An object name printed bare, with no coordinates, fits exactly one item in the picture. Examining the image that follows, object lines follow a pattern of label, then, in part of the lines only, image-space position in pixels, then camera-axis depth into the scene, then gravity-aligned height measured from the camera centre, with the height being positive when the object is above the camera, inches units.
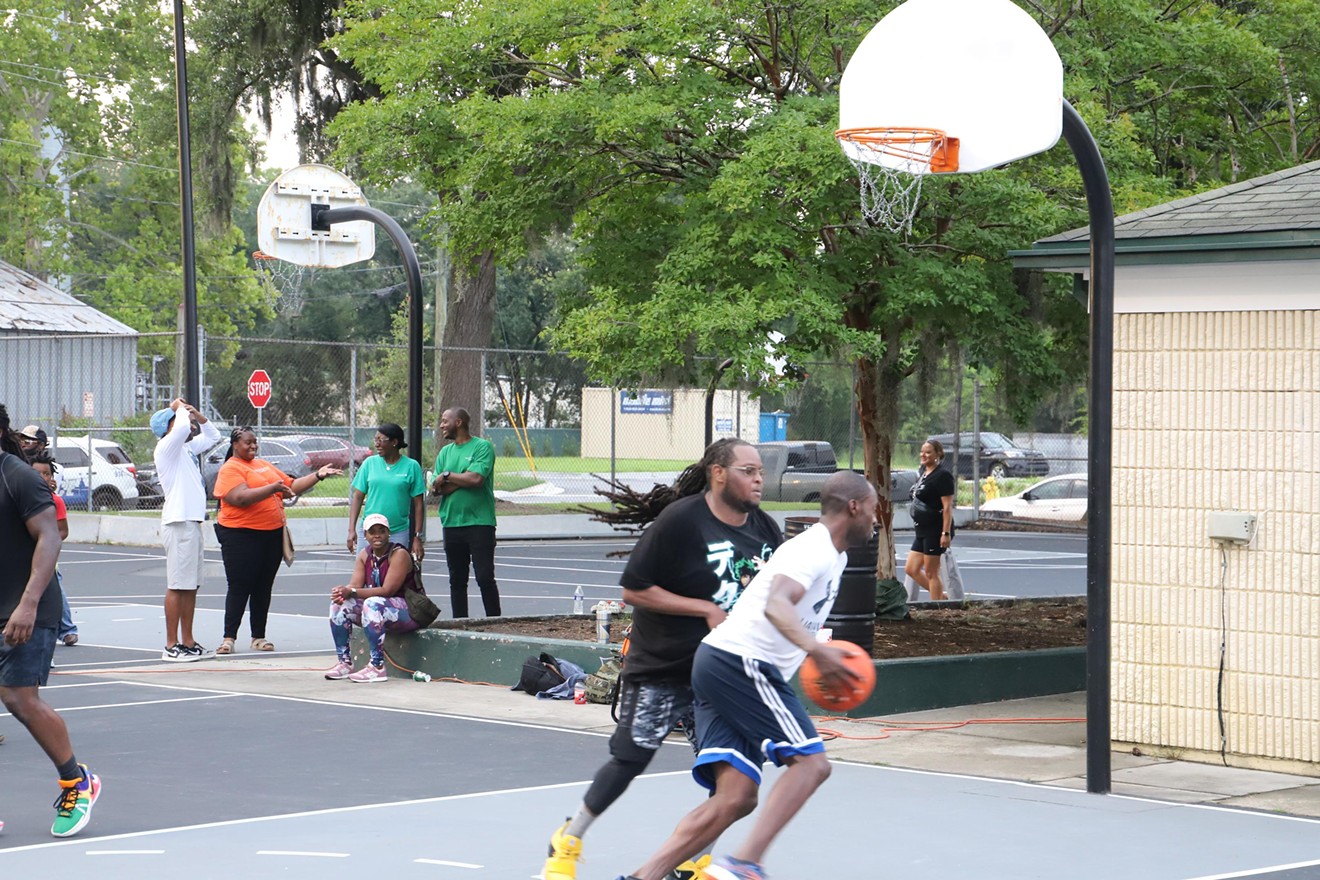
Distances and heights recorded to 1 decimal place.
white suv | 1193.4 -58.9
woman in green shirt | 505.7 -28.0
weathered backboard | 692.1 +74.5
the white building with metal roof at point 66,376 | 1323.8 +17.3
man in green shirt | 526.9 -31.7
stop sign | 1055.0 +5.9
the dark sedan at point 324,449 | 1409.6 -45.5
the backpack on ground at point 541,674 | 466.0 -77.8
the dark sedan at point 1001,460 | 1571.1 -60.4
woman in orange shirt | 530.9 -37.2
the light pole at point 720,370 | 599.4 +9.8
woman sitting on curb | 484.7 -56.9
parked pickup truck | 1477.6 -64.8
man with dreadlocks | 253.1 -30.6
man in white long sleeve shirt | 530.0 -36.2
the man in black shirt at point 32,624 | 290.2 -39.8
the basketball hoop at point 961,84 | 339.3 +64.2
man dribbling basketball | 234.7 -42.7
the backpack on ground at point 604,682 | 452.1 -77.9
